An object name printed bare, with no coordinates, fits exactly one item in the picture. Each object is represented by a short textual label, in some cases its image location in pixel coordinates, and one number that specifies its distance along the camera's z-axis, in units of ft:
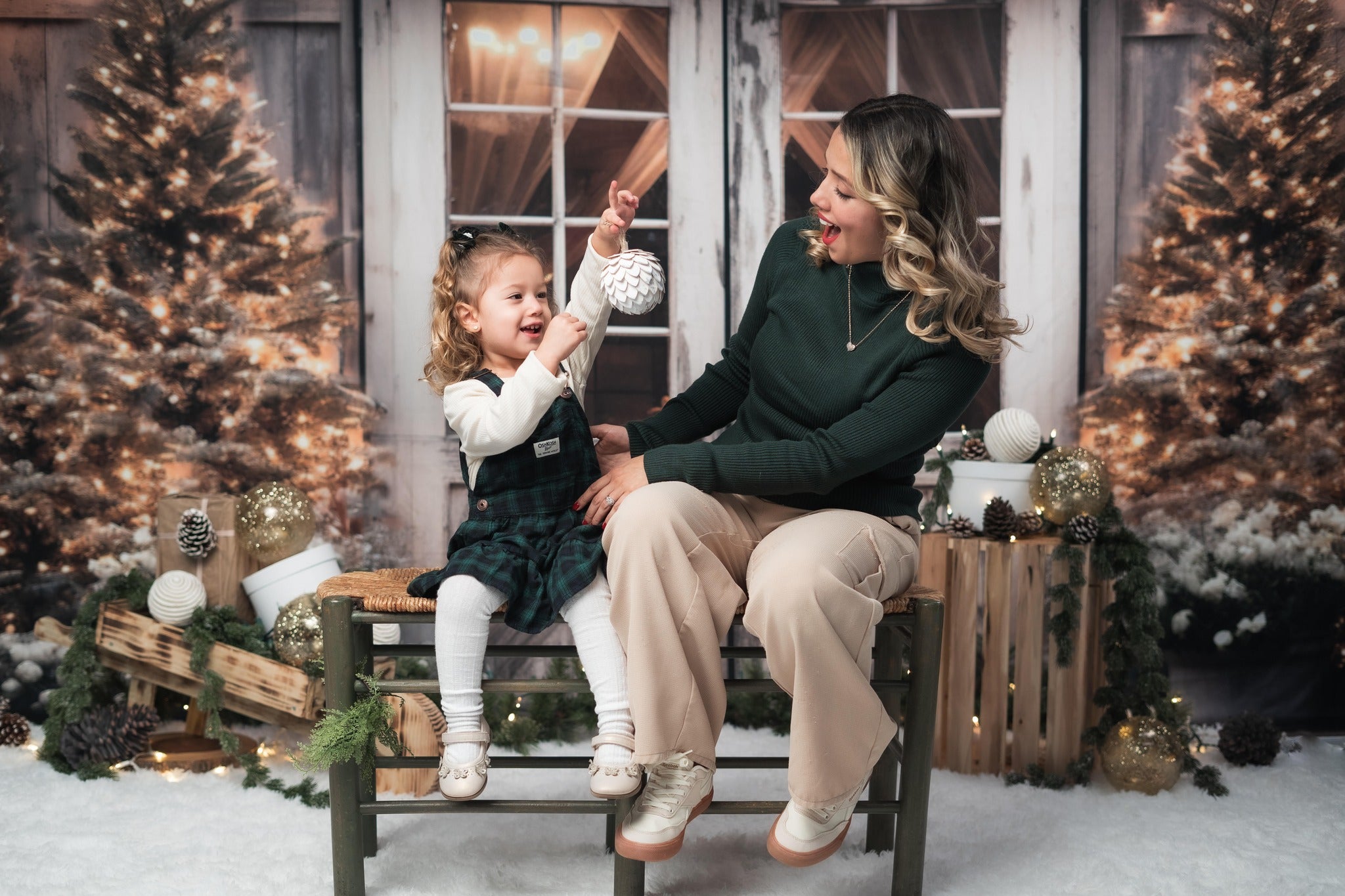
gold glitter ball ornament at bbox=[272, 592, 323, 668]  8.41
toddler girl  5.94
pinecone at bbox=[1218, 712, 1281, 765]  9.04
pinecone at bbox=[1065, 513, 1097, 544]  8.64
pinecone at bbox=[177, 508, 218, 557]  8.68
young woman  5.65
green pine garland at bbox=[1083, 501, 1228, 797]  8.50
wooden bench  6.12
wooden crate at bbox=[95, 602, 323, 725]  8.42
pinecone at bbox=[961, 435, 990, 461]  9.37
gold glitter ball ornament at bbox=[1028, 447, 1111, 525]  8.67
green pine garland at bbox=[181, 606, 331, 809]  8.05
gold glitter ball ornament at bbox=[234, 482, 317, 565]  8.72
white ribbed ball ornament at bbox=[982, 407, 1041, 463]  8.96
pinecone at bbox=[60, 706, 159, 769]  8.50
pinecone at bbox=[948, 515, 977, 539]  9.01
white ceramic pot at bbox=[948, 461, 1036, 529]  9.09
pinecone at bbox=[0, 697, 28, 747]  9.11
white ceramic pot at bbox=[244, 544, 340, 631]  8.77
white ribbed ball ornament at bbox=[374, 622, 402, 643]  8.34
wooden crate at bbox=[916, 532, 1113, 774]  8.66
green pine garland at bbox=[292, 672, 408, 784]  5.88
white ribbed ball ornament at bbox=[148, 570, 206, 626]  8.53
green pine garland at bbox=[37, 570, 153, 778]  8.59
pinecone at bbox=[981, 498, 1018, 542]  8.75
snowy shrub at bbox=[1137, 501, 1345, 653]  10.07
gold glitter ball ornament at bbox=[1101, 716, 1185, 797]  8.29
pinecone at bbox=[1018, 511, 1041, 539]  8.85
